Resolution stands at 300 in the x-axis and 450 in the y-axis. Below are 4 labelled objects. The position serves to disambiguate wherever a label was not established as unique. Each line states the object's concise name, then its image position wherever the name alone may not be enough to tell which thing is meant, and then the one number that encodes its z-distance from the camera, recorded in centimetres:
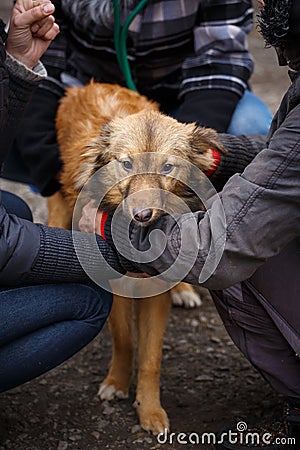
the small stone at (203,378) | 344
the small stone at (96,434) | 298
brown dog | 282
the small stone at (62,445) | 289
